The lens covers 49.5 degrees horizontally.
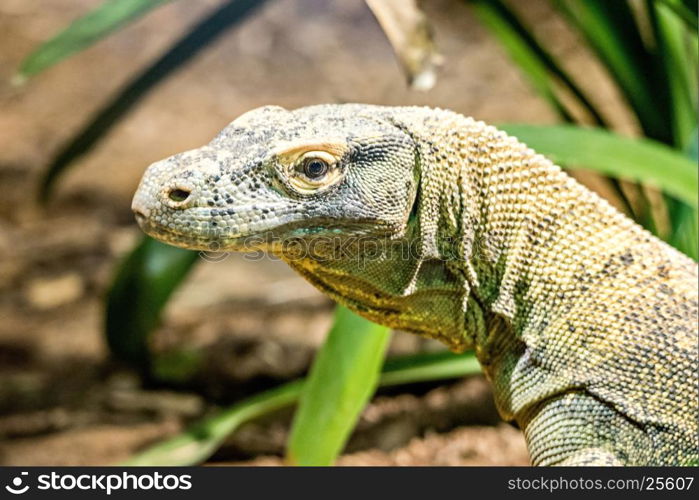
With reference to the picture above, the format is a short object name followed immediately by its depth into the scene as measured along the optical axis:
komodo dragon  1.62
